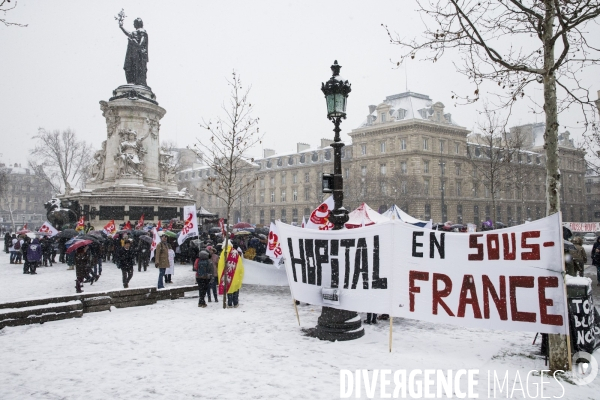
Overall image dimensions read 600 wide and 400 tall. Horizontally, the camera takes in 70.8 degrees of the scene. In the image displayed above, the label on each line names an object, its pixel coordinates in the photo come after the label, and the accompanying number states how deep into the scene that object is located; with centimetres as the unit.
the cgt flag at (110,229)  2016
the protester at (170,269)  1419
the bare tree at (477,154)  6894
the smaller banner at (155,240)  1405
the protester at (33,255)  1675
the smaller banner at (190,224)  1453
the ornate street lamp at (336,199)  801
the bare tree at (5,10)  646
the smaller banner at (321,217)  1143
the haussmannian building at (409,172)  6157
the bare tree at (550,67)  613
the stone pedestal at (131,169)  2558
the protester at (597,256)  1499
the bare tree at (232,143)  1110
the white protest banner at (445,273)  623
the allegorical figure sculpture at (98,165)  2800
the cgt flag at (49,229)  1977
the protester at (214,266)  1182
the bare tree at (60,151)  5409
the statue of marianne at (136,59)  2923
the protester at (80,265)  1218
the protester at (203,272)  1101
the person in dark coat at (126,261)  1286
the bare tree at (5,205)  11144
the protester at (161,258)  1312
